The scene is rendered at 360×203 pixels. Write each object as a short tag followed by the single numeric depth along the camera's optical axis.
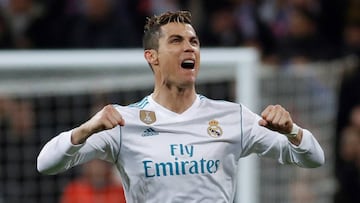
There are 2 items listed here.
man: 9.95
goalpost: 15.25
